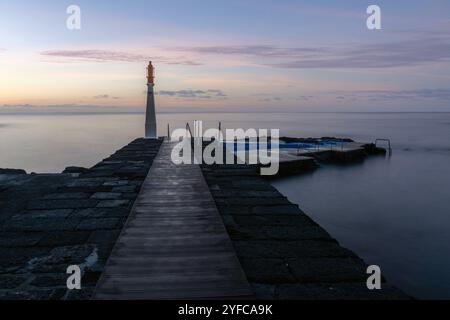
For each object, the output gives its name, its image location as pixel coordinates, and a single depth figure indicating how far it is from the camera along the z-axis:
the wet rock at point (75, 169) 13.36
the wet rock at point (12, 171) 11.19
